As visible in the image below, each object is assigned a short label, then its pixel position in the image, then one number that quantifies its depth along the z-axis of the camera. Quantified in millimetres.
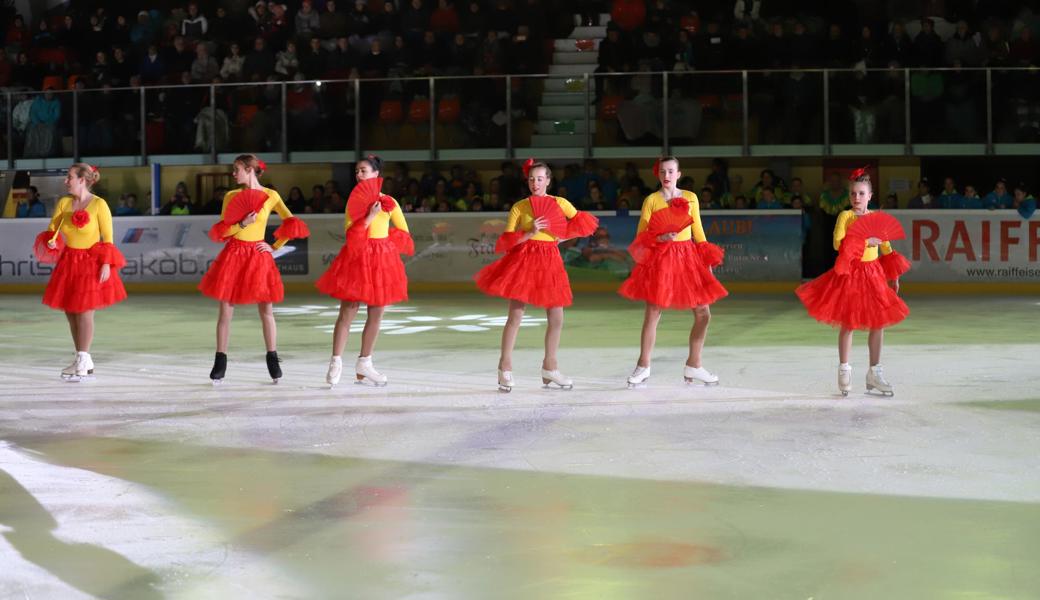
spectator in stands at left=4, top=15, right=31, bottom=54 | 24219
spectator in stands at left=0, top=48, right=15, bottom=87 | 23578
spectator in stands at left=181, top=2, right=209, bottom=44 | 23266
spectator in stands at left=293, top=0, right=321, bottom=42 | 22703
